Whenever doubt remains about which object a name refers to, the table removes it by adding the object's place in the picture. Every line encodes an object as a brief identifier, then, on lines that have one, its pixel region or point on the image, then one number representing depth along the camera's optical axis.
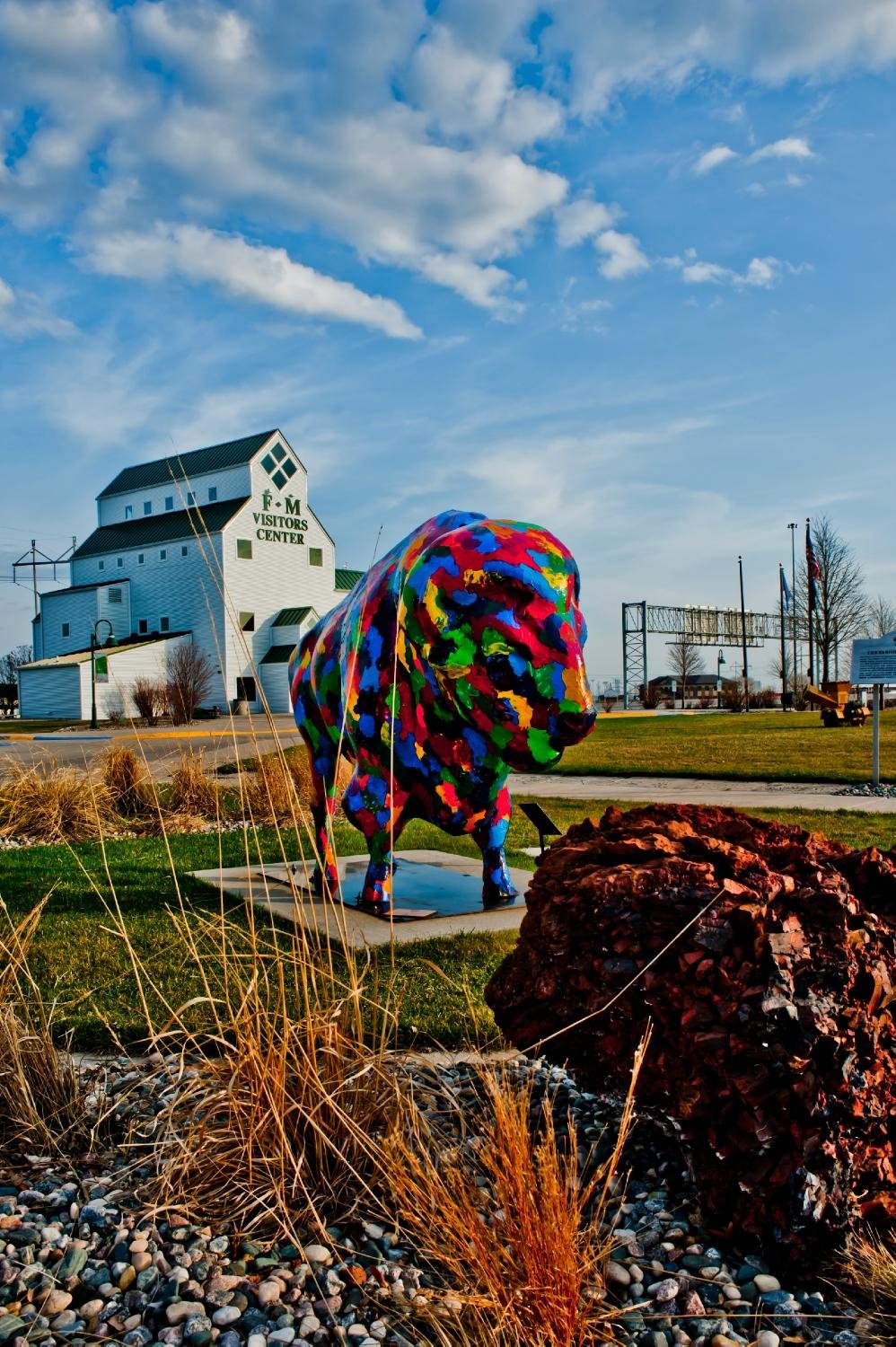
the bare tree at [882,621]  50.62
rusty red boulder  2.00
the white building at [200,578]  38.59
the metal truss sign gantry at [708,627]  51.59
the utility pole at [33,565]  58.91
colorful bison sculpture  3.67
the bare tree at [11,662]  70.94
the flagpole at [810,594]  33.72
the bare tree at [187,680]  25.86
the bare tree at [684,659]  53.59
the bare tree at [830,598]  38.84
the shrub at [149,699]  29.03
